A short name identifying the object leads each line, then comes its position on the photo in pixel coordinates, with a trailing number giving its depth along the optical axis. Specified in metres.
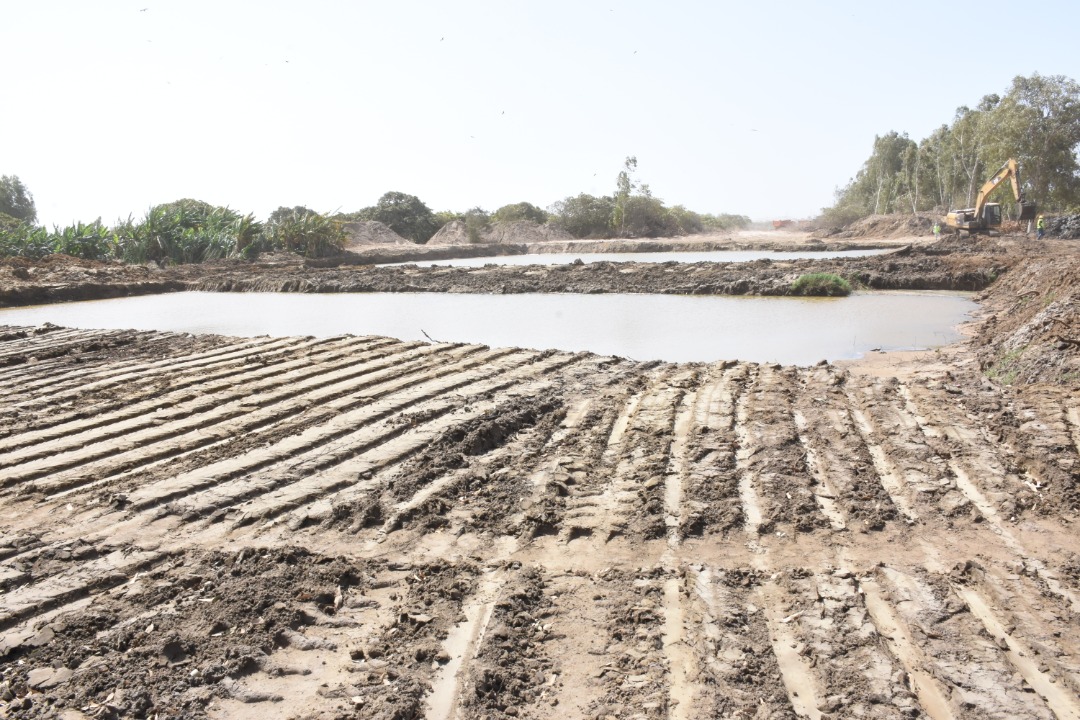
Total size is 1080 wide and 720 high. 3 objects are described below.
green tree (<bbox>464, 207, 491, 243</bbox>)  40.72
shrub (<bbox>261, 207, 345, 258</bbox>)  28.94
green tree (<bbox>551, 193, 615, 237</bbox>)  44.62
